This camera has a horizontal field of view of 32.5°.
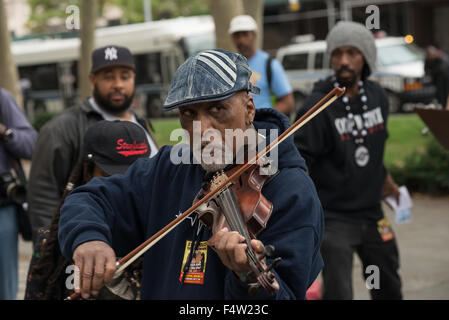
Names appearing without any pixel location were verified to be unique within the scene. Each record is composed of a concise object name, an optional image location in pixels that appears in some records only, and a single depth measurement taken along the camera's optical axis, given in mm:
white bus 25359
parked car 19781
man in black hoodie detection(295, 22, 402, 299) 4789
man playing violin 2223
